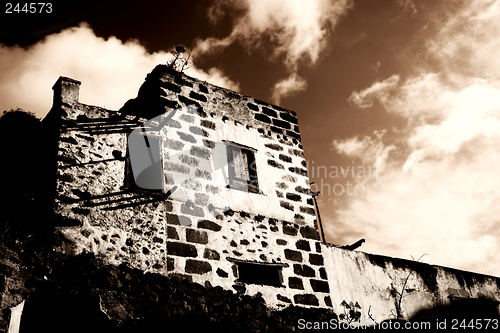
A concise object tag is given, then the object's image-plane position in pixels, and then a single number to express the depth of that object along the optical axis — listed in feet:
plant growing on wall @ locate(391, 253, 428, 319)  26.89
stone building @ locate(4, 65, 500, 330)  18.90
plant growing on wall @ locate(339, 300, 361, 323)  24.06
